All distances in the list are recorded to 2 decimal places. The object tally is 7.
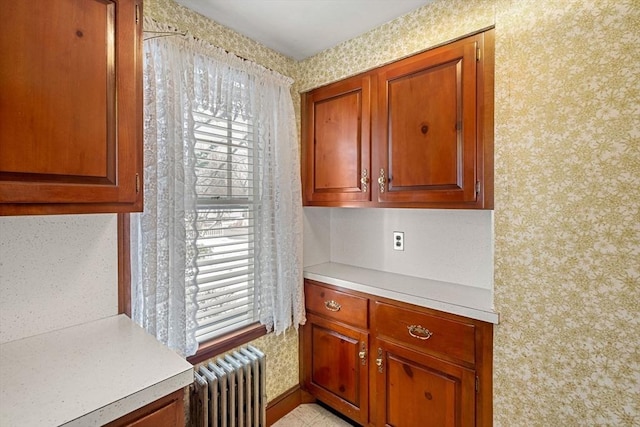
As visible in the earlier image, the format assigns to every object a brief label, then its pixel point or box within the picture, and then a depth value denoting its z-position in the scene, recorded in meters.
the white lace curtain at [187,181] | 1.34
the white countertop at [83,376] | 0.72
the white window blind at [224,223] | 1.64
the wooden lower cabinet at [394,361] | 1.42
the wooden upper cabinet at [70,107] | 0.82
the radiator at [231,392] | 1.49
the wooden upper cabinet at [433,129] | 1.39
